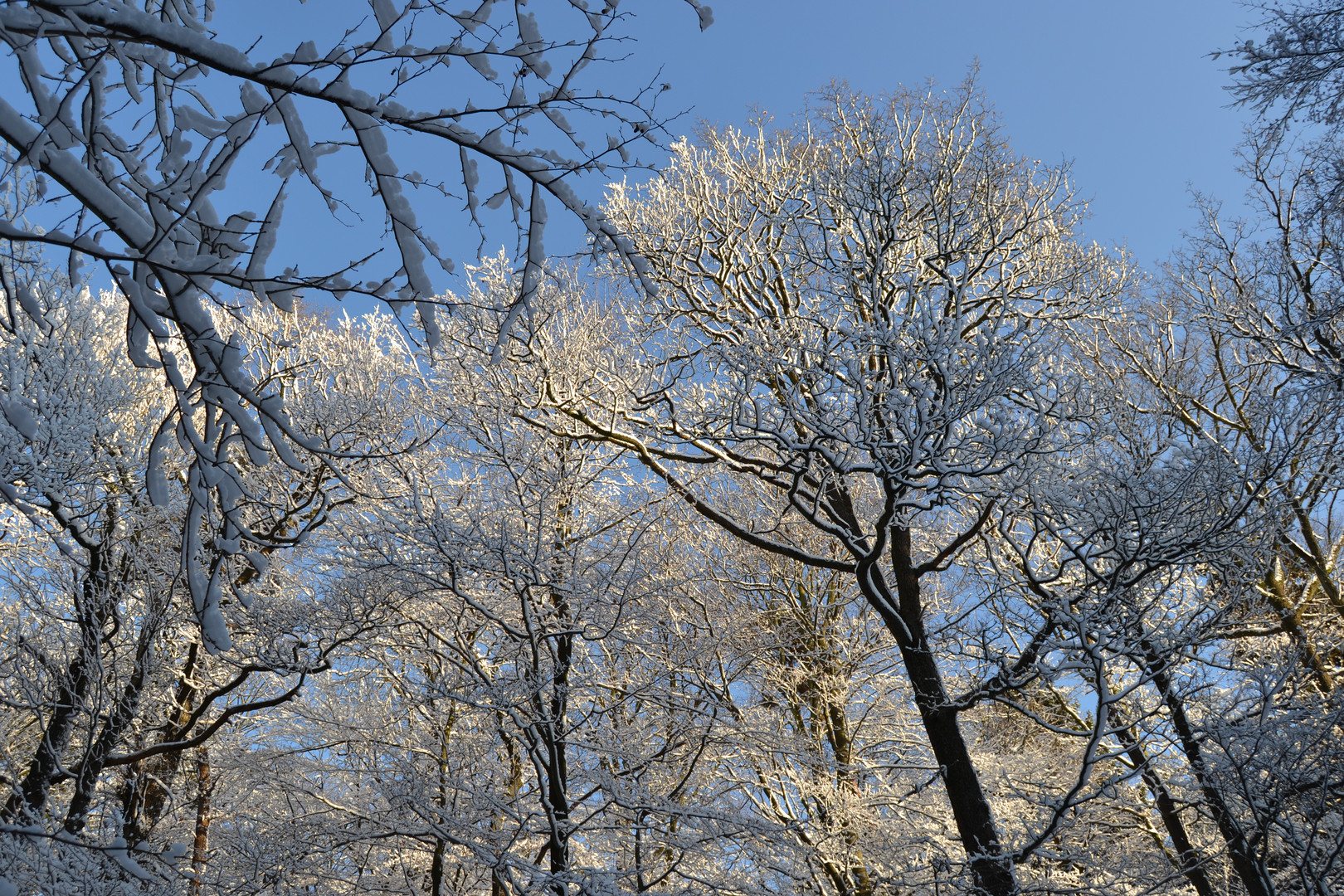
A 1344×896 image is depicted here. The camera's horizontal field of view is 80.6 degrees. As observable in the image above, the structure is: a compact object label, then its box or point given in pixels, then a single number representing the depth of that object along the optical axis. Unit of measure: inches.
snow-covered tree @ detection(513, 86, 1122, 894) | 217.3
